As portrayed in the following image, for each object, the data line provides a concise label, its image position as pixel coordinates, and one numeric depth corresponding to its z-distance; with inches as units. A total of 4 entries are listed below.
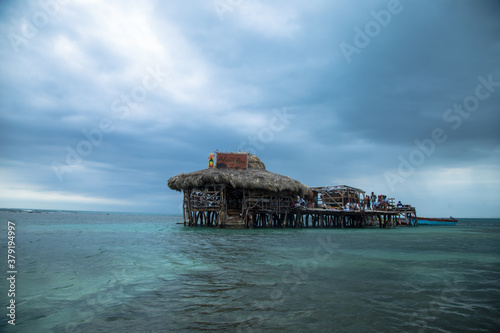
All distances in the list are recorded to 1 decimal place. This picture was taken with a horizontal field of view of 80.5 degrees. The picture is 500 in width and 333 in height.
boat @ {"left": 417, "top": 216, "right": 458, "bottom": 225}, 1954.1
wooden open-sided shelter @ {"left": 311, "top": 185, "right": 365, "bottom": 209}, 1339.8
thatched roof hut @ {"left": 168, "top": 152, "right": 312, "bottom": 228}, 951.6
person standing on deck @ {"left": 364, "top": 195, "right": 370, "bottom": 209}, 1326.3
